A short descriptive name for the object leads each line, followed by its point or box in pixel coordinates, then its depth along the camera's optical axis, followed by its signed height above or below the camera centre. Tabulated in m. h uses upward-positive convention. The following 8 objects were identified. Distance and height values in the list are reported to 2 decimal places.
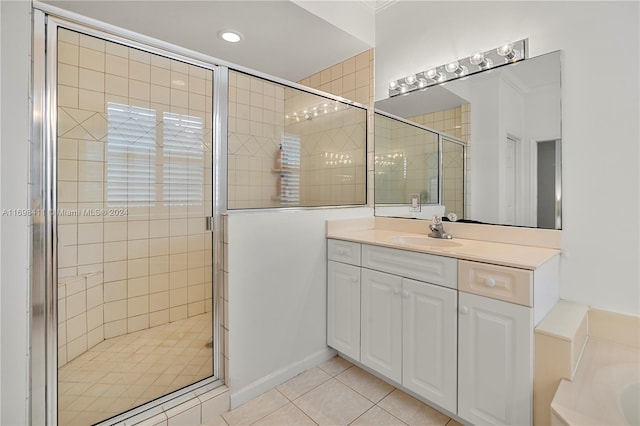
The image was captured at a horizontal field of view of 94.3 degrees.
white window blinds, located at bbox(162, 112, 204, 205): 1.54 +0.27
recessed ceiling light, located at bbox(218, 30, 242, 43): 2.17 +1.31
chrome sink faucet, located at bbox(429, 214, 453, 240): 1.89 -0.11
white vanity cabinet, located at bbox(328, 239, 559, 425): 1.21 -0.55
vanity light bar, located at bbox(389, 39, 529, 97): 1.67 +0.91
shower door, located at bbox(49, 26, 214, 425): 1.26 -0.06
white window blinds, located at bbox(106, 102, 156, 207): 1.40 +0.27
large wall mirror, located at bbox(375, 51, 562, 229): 1.57 +0.41
